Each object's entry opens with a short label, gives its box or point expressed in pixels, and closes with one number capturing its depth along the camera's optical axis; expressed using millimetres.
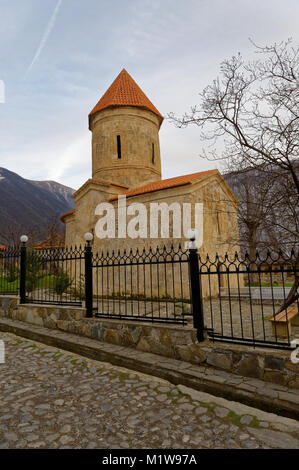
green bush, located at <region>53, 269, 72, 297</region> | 9930
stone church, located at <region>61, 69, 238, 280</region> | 11508
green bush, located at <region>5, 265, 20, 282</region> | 9767
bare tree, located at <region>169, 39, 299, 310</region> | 5742
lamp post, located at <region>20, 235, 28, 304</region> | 7621
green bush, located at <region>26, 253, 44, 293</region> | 9477
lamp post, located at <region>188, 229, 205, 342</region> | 4223
